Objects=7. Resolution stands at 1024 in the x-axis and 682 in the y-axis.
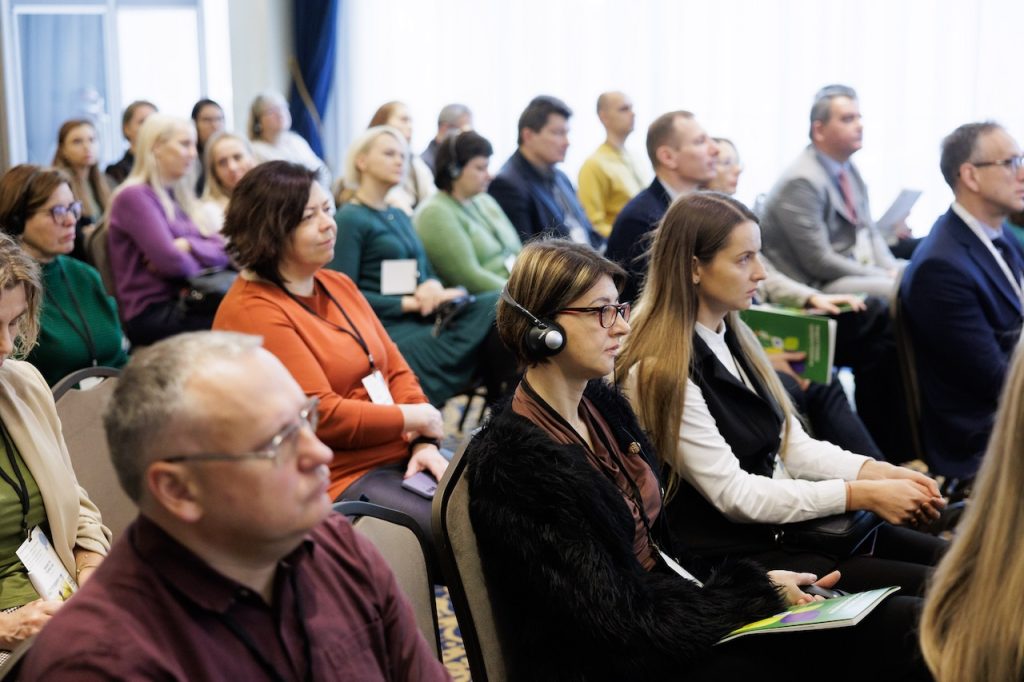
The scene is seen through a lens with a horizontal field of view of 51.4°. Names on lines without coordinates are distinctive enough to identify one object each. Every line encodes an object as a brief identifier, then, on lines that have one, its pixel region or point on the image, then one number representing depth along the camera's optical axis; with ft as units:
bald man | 19.77
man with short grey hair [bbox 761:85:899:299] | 15.35
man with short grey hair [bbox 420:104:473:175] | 24.86
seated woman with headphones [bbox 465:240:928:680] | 5.60
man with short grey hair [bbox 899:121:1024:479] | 11.29
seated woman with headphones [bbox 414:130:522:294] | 15.11
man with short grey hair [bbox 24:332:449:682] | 3.70
